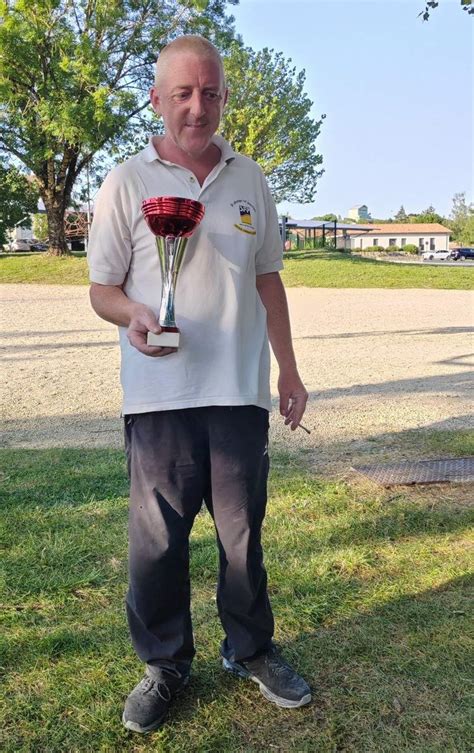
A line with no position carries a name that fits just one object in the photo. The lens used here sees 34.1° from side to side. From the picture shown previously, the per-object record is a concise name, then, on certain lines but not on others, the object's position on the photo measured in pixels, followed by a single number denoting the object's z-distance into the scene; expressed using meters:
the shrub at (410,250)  88.31
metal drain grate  4.94
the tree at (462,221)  98.75
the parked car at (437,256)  75.75
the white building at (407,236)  107.75
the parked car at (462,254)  73.56
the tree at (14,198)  34.16
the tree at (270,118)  34.12
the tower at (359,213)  148.62
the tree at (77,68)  25.73
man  2.35
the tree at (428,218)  121.69
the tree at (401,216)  135.68
